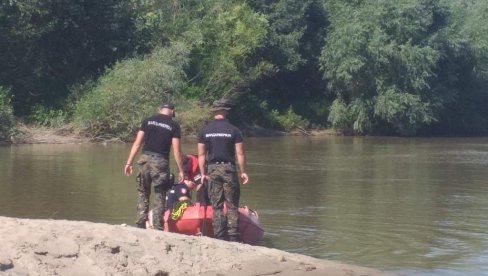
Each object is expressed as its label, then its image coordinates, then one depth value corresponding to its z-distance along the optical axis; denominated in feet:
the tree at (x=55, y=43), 132.16
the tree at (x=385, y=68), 167.43
